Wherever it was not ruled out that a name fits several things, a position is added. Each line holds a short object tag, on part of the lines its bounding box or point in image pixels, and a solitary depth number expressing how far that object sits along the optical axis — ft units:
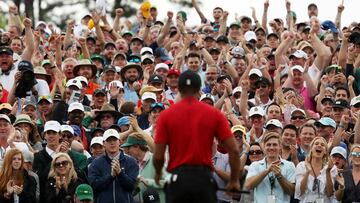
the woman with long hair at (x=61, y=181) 80.43
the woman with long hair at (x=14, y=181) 79.97
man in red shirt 62.64
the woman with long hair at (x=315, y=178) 79.15
